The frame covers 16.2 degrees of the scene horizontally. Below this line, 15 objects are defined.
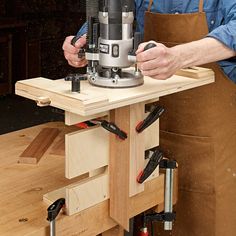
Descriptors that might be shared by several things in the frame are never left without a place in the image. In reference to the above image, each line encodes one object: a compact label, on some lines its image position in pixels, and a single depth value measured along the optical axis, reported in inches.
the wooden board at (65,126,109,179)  91.0
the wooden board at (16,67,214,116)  88.8
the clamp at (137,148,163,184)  98.1
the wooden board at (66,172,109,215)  92.6
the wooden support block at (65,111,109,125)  90.3
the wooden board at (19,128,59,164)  110.6
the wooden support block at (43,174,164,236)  92.6
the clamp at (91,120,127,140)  93.4
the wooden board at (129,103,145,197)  96.1
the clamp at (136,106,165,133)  96.7
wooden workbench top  92.1
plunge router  94.1
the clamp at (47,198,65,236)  89.4
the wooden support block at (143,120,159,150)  100.4
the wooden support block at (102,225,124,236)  100.0
